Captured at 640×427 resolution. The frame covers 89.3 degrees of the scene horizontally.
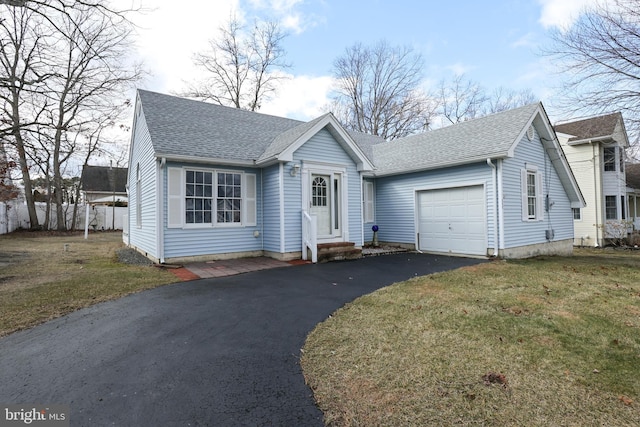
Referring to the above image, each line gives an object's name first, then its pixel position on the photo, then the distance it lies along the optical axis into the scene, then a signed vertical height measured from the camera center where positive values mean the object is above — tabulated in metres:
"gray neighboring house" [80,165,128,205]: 34.12 +4.27
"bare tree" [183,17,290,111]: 25.47 +12.39
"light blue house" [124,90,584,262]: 9.29 +1.05
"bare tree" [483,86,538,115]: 28.61 +10.45
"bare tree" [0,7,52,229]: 7.62 +4.11
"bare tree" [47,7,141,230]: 8.10 +5.53
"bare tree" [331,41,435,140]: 27.47 +10.92
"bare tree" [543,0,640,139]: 11.28 +5.65
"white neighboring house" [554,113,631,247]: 16.67 +1.92
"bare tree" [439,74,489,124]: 28.44 +10.40
